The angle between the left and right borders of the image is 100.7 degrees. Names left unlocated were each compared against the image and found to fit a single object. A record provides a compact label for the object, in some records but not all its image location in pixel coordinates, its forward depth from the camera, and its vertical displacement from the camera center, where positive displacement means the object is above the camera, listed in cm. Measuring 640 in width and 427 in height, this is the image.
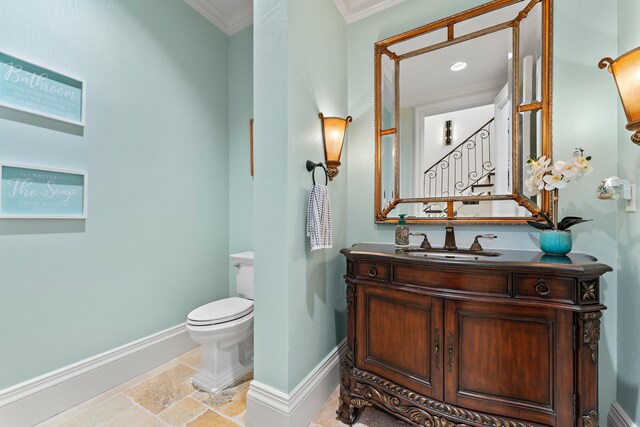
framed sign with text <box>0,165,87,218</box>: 143 +12
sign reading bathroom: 143 +71
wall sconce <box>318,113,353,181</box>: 170 +49
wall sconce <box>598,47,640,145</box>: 97 +49
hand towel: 148 -3
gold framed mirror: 154 +64
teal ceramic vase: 125 -14
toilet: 174 -88
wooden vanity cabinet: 108 -60
